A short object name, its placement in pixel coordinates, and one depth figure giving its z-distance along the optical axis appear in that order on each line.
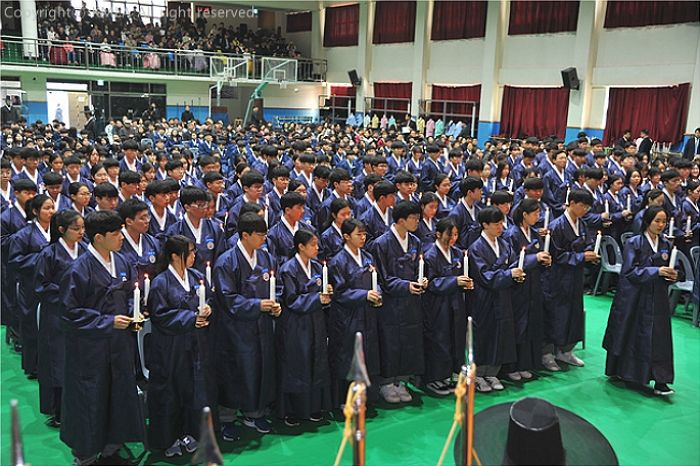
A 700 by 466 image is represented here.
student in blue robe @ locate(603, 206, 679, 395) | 5.68
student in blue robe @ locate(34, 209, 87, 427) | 4.65
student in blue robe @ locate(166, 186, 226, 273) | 5.73
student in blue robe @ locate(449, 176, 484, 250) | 7.45
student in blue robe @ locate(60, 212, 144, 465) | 4.11
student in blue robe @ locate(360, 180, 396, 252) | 6.38
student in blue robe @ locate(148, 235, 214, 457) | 4.34
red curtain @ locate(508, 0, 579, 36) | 19.84
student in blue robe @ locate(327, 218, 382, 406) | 5.16
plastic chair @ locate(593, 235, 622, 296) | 8.14
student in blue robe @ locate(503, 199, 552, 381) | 5.88
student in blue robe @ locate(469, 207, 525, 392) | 5.60
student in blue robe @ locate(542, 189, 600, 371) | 6.14
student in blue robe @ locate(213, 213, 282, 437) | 4.73
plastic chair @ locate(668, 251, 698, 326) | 7.63
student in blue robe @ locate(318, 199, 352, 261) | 5.93
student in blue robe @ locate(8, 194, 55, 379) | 5.49
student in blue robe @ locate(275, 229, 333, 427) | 4.91
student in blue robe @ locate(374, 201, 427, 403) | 5.44
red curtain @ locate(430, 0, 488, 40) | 23.11
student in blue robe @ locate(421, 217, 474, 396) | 5.57
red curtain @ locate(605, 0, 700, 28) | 16.39
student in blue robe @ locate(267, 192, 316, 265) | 5.77
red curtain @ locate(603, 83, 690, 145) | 16.97
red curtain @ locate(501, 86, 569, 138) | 20.53
